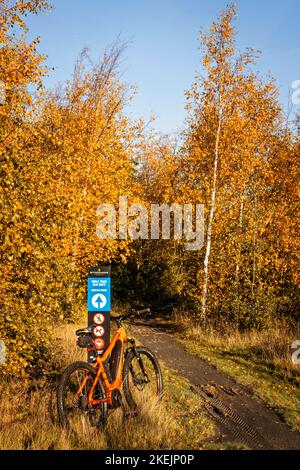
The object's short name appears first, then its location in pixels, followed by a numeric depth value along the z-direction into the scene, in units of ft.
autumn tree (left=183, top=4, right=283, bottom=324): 49.32
